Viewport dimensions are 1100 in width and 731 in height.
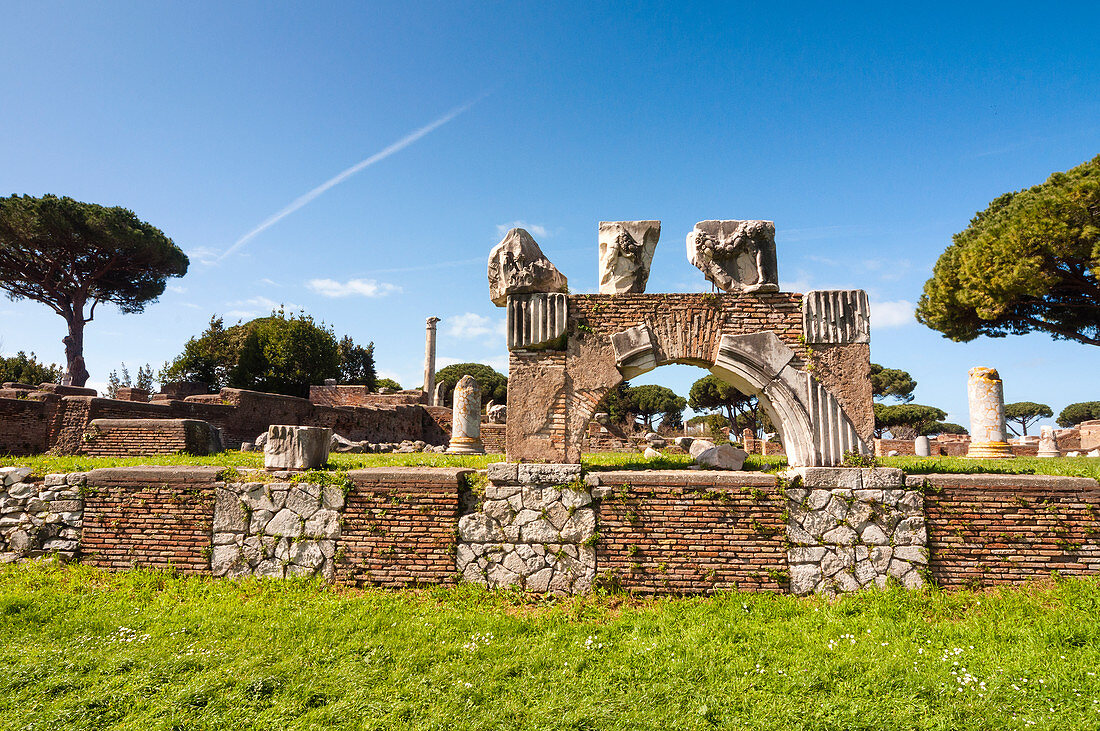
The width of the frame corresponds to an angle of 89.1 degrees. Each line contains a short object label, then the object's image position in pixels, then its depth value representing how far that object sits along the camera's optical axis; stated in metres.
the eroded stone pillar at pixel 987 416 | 12.65
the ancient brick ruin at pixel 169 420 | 10.68
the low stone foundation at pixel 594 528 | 5.19
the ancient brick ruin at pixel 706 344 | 5.66
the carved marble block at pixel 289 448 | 6.17
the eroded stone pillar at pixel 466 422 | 15.88
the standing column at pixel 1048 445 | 18.72
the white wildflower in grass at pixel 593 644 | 4.37
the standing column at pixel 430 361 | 30.19
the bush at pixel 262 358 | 31.02
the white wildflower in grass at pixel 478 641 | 4.36
